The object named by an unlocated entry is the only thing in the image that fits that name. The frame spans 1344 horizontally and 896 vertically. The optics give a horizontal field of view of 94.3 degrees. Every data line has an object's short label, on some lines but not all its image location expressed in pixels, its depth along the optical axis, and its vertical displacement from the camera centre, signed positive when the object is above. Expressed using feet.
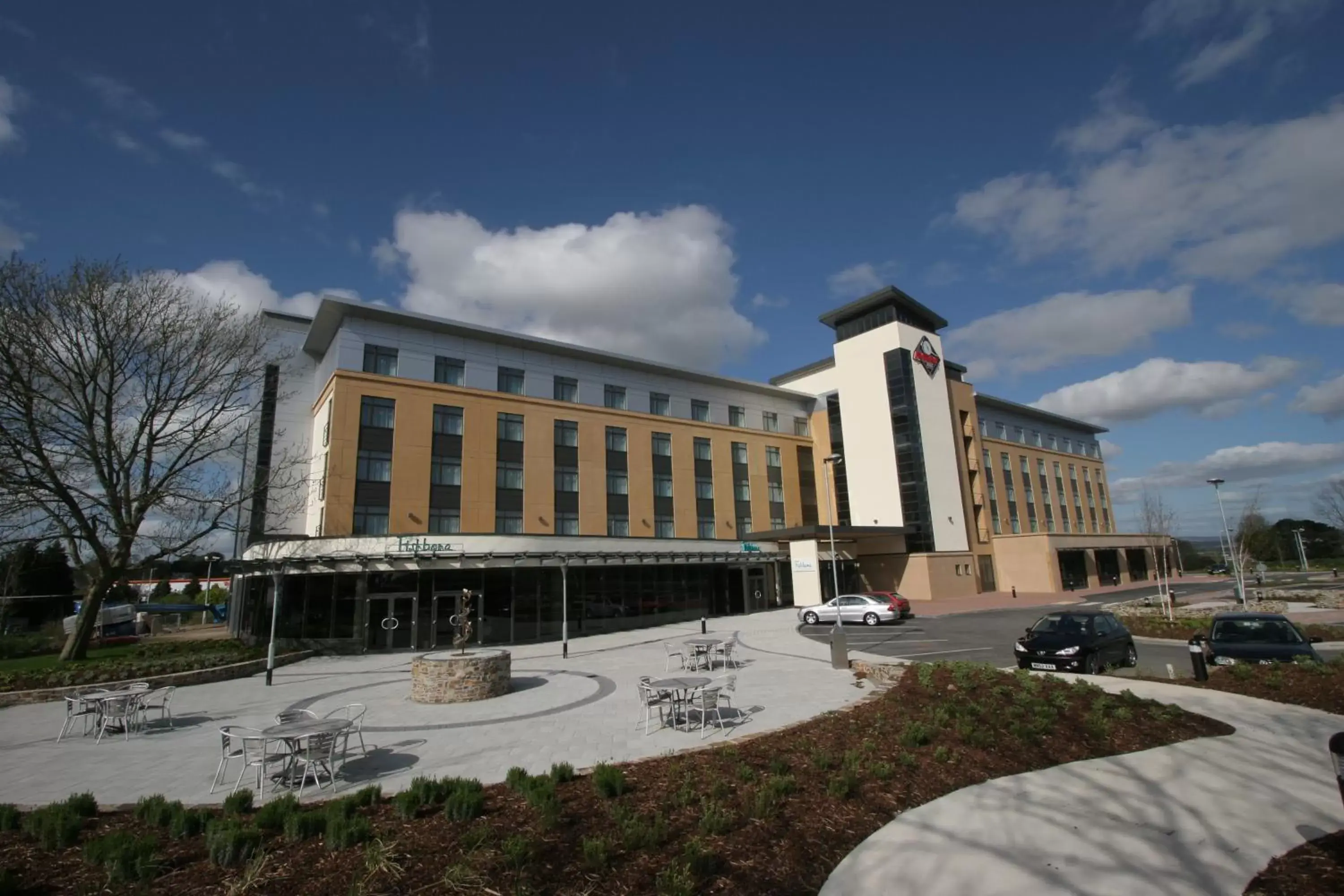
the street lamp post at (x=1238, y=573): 95.04 -3.01
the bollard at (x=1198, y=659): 41.86 -6.89
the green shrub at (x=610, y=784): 22.45 -7.42
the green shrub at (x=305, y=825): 19.35 -7.43
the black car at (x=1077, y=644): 45.01 -6.24
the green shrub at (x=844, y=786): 22.08 -7.72
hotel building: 89.97 +17.34
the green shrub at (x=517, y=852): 17.07 -7.51
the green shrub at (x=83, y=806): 21.99 -7.43
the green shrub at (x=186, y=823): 20.20 -7.54
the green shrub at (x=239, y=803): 21.40 -7.42
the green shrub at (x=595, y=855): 17.06 -7.59
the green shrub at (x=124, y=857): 17.15 -7.33
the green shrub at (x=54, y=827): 19.74 -7.39
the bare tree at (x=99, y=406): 65.16 +20.64
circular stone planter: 45.80 -7.13
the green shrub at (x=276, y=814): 20.24 -7.40
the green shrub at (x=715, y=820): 19.19 -7.65
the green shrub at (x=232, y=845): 17.90 -7.34
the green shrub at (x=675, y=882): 15.53 -7.74
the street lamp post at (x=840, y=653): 54.49 -7.39
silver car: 94.73 -6.77
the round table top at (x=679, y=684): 35.19 -6.25
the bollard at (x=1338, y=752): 14.61 -4.67
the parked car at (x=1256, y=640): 43.52 -6.32
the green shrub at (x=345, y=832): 18.65 -7.41
